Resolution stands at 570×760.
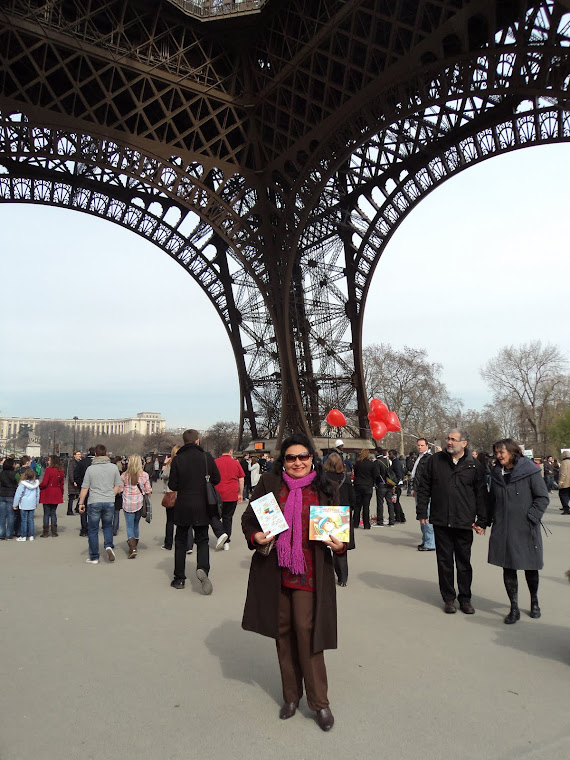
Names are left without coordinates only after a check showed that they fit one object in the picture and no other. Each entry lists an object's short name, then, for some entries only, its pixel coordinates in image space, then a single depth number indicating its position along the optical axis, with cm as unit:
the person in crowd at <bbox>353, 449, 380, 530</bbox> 1114
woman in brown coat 323
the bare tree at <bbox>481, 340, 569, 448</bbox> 5288
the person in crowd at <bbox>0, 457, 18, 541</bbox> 1055
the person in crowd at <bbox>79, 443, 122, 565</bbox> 796
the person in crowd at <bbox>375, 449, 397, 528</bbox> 1160
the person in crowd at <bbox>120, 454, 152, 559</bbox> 848
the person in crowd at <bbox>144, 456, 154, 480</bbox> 2125
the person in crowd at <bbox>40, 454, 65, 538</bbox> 1063
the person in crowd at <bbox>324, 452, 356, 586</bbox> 644
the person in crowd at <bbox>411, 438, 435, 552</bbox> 888
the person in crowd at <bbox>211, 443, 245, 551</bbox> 856
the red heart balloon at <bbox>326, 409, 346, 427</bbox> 2123
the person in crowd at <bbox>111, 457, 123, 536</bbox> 1055
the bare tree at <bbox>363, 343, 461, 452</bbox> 5331
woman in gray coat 503
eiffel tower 1555
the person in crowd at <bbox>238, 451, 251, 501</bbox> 1881
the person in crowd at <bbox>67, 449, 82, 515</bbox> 1318
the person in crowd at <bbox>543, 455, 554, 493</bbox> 2081
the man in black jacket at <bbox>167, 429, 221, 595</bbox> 647
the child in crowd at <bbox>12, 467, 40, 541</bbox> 1008
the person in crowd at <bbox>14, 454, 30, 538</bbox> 1094
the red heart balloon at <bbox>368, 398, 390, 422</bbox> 1933
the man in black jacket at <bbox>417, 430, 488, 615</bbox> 548
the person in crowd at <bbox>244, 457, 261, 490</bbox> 1822
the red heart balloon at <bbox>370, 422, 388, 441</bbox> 1947
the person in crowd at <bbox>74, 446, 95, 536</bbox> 1092
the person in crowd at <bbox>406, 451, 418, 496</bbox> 2197
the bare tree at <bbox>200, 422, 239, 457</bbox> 8762
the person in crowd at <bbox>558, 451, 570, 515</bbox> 1375
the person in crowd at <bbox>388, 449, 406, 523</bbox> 1280
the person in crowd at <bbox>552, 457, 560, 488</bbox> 2345
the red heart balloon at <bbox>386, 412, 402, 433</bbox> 1925
